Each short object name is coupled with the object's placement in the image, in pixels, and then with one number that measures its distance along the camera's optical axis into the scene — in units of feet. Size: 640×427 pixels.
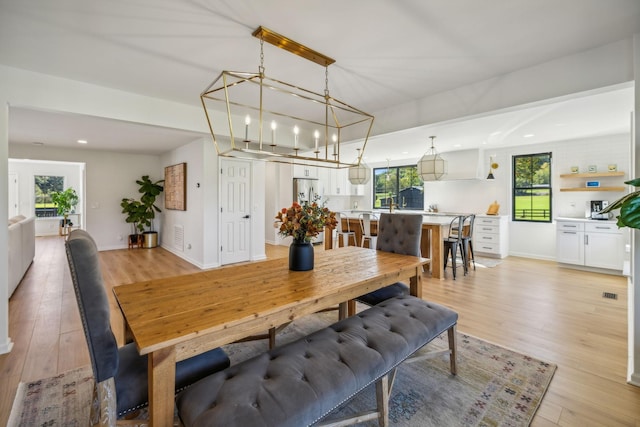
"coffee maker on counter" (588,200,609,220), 17.33
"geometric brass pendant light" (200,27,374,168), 7.93
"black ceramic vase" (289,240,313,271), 7.10
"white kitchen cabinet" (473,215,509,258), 20.16
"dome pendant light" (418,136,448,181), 17.31
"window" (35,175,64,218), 29.40
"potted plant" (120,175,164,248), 22.61
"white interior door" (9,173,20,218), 27.71
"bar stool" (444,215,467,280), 15.56
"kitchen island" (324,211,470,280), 15.26
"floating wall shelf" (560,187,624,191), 16.84
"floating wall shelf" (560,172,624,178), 16.80
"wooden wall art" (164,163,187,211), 19.19
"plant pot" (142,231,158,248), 23.33
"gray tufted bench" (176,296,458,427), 3.69
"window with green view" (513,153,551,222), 19.99
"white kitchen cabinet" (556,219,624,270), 15.70
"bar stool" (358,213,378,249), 16.75
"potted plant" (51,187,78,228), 28.37
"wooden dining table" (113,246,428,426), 3.84
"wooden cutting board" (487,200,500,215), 21.12
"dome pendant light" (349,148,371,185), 20.85
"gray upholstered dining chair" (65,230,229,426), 3.79
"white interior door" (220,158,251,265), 17.49
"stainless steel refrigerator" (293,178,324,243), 24.12
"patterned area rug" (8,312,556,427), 5.60
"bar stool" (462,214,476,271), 16.60
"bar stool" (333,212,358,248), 18.26
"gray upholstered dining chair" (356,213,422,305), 8.36
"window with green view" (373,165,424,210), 27.12
